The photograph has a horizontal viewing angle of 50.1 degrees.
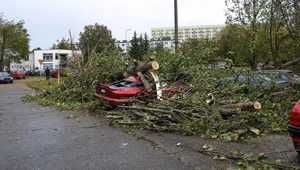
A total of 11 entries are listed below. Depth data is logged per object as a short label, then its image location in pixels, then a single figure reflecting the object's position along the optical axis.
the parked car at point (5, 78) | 37.09
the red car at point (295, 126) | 4.86
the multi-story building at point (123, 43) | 125.61
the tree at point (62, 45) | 86.12
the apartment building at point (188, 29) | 98.42
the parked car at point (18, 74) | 48.12
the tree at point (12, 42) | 50.19
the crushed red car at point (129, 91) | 9.93
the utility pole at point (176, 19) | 14.70
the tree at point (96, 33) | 63.68
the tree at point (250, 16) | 20.42
